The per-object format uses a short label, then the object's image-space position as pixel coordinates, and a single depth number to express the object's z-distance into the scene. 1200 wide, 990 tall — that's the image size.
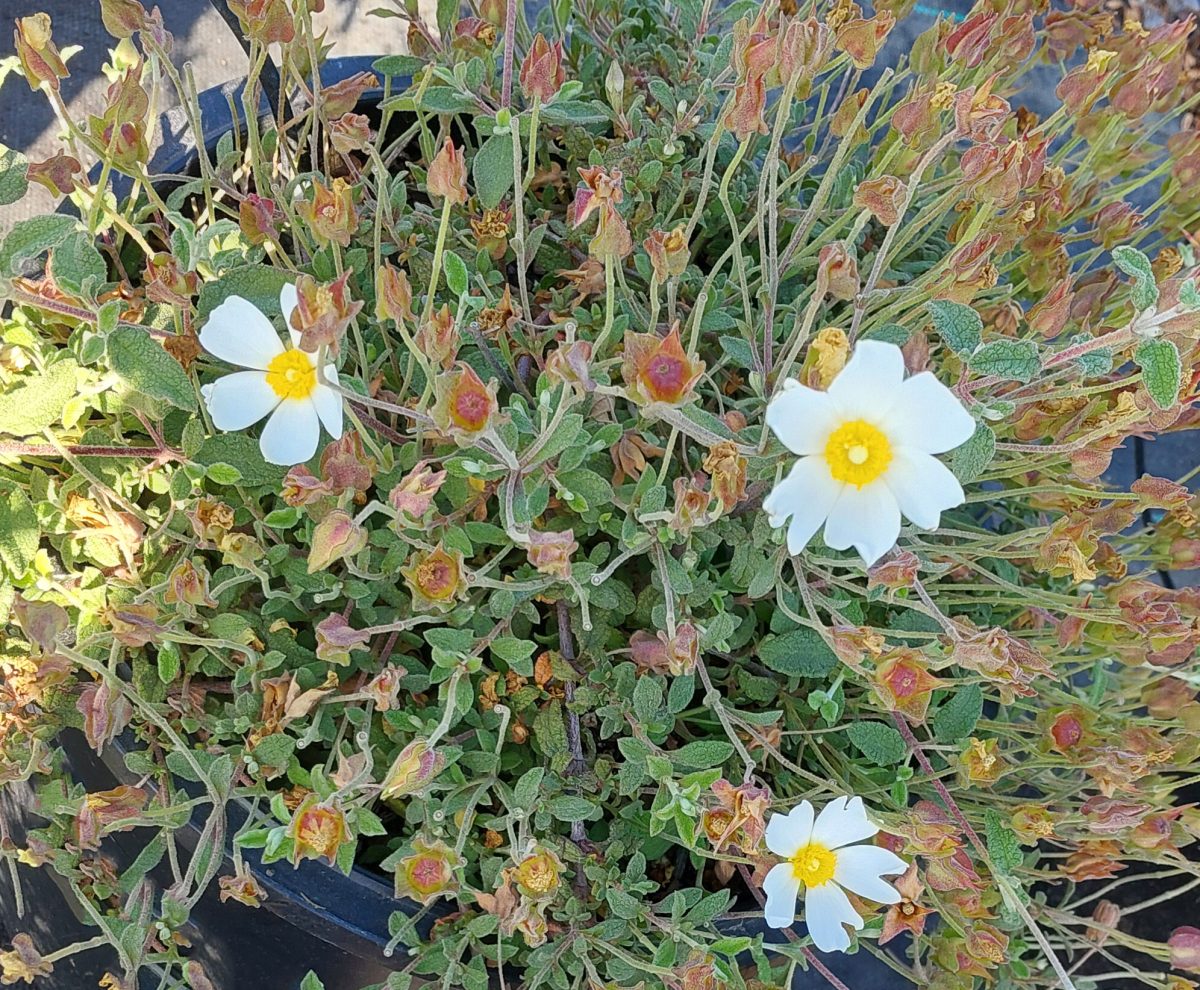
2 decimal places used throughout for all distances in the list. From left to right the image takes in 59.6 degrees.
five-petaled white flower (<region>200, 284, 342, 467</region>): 0.63
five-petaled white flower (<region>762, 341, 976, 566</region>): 0.53
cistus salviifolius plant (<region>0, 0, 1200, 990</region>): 0.64
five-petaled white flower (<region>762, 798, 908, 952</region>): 0.66
